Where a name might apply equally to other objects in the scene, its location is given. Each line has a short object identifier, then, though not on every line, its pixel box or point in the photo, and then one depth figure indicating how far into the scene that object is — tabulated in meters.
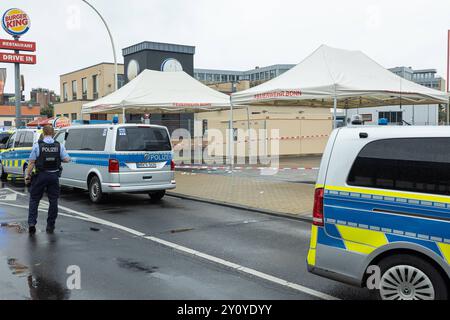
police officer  8.10
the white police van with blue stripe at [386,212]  3.97
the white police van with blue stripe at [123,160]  10.91
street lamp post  19.22
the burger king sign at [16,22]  32.16
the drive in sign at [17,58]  32.37
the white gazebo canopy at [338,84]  12.18
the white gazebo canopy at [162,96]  18.95
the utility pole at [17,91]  32.16
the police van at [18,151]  15.65
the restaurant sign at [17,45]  32.38
